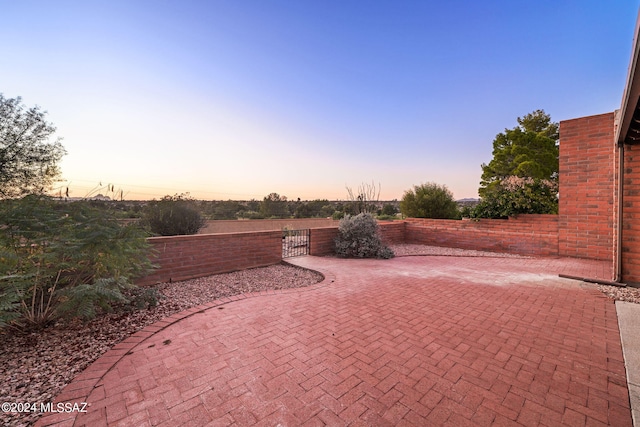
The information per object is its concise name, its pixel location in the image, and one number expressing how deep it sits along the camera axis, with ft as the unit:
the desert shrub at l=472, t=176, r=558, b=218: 25.86
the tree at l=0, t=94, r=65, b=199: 29.32
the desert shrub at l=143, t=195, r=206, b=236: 22.16
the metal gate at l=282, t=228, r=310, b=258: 24.12
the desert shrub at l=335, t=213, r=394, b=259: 23.45
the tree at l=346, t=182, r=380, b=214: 31.71
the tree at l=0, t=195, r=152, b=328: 8.23
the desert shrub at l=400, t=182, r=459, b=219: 35.24
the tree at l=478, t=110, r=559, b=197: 46.62
